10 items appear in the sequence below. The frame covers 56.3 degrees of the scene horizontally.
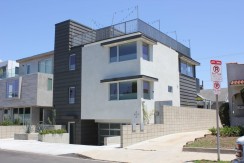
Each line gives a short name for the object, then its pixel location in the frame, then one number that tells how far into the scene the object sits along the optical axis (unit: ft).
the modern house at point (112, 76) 54.79
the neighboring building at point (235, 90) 46.94
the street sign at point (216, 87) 28.38
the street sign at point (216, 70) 28.62
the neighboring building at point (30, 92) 71.40
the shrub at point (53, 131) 55.22
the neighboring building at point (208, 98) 88.56
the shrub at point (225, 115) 47.55
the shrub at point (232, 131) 39.35
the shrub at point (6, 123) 66.44
